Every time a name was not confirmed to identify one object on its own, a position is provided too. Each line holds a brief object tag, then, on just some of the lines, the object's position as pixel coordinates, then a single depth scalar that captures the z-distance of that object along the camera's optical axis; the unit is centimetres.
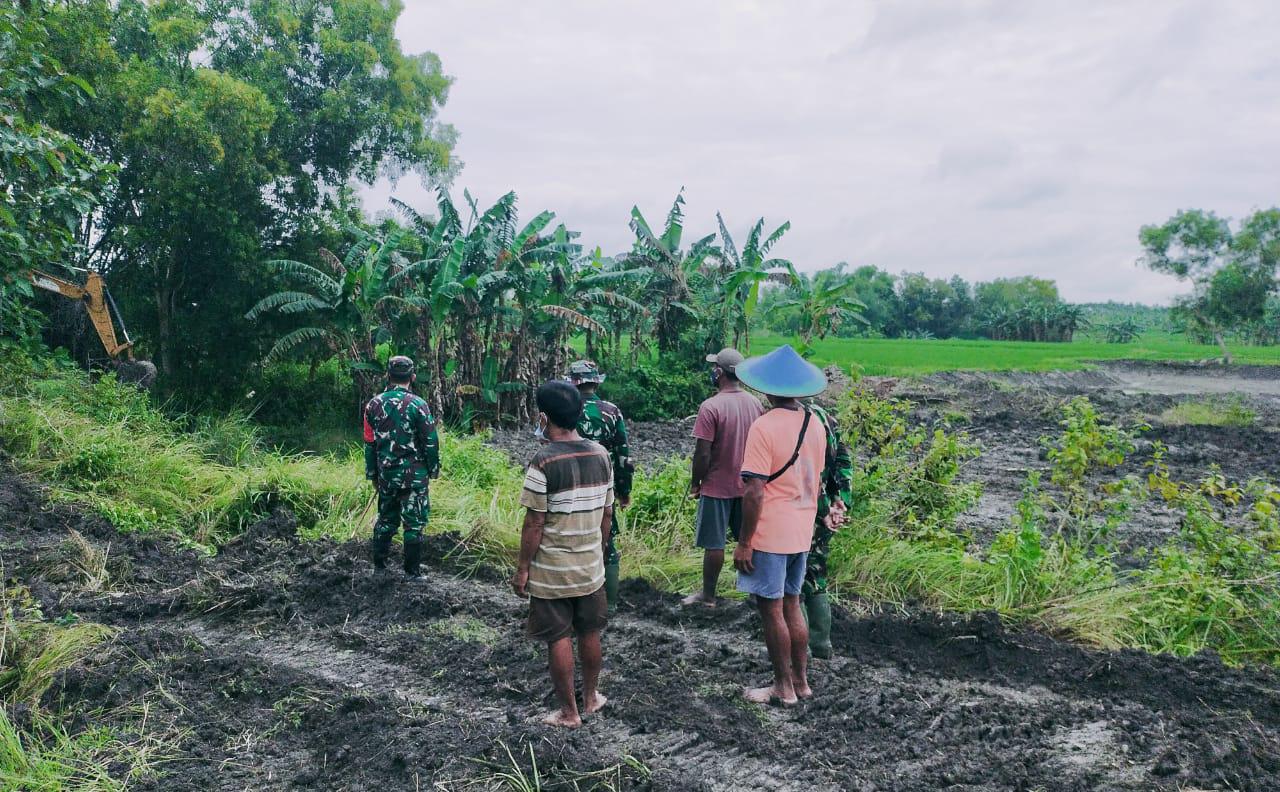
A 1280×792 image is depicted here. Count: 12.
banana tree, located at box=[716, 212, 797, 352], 1805
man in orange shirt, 417
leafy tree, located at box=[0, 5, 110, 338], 641
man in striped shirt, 391
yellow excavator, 1335
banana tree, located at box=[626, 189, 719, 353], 1903
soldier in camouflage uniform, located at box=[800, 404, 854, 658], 461
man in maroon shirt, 554
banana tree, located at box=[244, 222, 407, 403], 1388
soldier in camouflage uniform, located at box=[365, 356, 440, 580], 626
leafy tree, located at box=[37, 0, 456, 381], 1402
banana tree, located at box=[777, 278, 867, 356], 1975
